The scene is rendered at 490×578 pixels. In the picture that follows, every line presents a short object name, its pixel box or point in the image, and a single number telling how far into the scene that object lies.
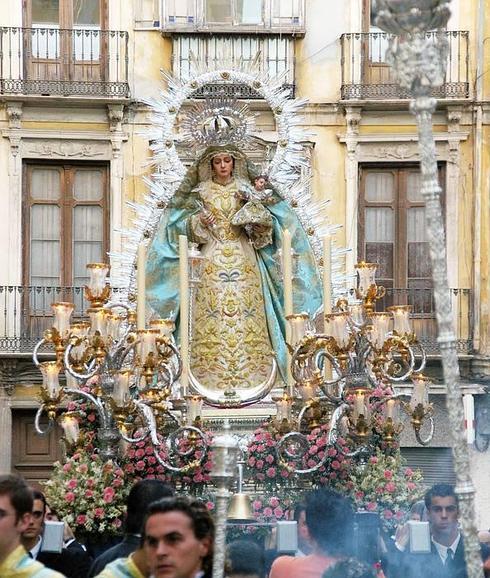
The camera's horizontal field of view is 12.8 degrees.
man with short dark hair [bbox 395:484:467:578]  10.81
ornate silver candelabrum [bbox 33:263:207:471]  13.31
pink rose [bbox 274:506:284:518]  13.41
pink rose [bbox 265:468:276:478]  13.57
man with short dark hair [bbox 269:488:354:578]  8.52
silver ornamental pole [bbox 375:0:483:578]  7.74
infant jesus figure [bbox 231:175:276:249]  14.84
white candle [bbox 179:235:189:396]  13.93
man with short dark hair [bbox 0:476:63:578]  7.33
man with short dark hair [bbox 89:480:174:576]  8.88
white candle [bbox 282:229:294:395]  13.98
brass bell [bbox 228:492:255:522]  13.07
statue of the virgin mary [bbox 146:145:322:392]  14.86
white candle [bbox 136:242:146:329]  13.93
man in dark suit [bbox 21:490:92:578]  10.02
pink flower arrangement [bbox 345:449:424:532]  13.58
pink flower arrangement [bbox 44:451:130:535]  13.26
